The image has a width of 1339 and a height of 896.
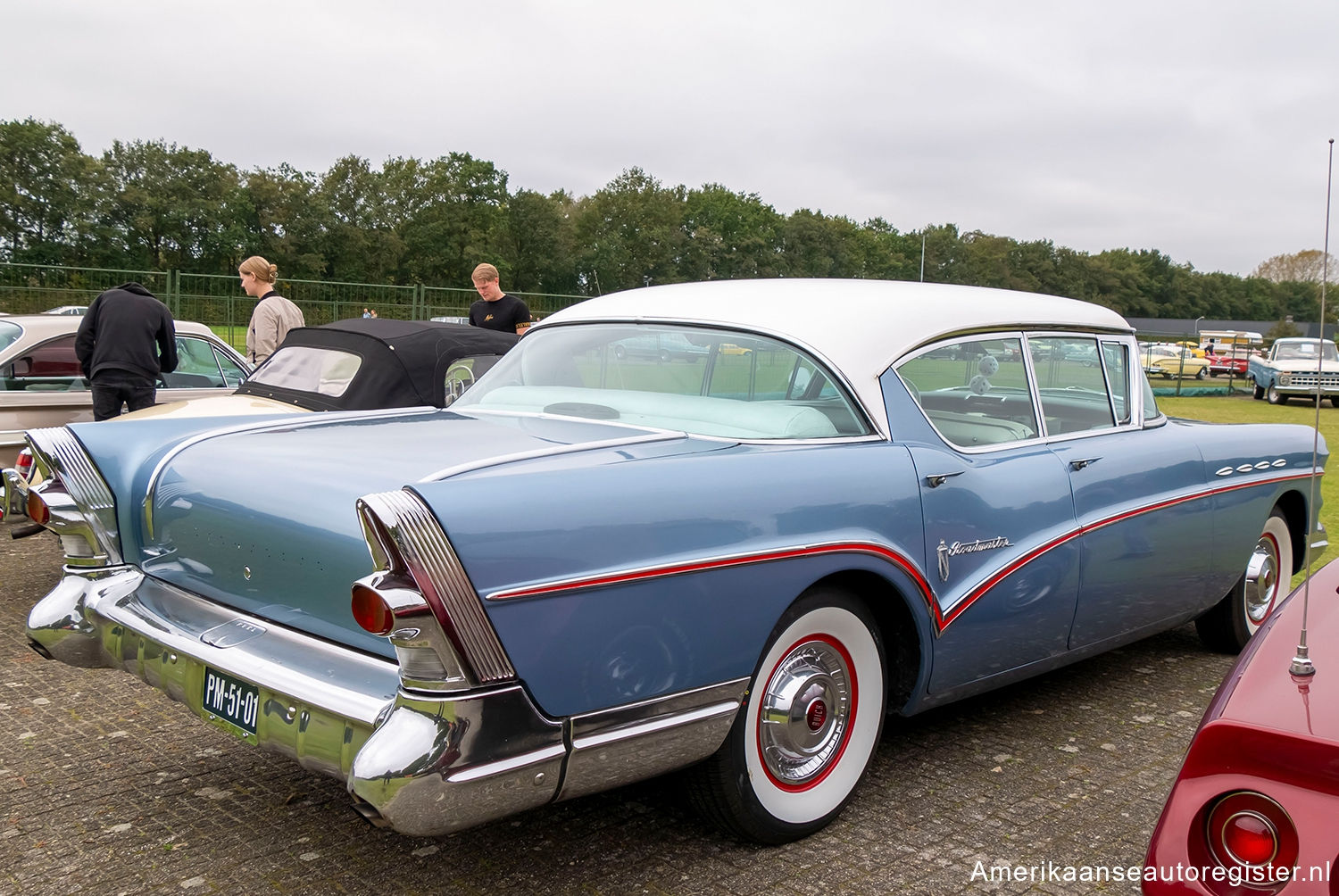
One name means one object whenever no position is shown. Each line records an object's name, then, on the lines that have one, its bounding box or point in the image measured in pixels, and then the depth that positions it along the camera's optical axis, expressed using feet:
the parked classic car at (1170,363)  134.92
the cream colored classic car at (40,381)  24.03
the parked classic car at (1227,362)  131.54
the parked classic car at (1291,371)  84.33
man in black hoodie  22.84
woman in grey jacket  26.76
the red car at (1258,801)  5.07
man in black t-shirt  27.94
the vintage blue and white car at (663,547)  7.36
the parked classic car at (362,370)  20.35
